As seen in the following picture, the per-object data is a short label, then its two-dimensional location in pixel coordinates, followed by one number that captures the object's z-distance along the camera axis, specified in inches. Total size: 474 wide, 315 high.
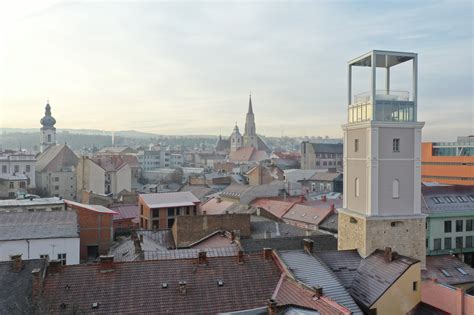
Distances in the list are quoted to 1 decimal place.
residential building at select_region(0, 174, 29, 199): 2519.7
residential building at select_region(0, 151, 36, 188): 3065.9
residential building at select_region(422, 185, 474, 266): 1408.7
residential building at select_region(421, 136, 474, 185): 2822.3
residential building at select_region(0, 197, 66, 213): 1593.3
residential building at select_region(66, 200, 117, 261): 1471.5
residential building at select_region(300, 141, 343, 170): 4717.0
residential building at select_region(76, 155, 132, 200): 2849.4
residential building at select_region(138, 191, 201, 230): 1772.9
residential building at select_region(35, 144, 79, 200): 3166.8
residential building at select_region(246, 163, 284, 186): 2935.5
